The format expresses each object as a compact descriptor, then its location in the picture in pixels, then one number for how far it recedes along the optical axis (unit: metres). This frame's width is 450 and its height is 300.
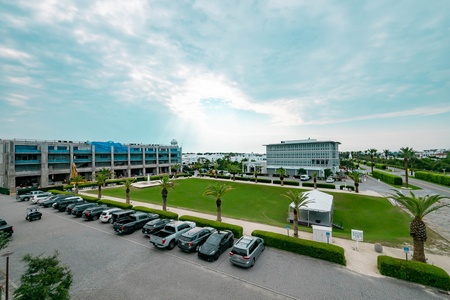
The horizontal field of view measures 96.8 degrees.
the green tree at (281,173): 52.78
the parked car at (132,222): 20.36
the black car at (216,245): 15.31
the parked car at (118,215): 23.84
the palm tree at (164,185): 28.97
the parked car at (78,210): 26.38
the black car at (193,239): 16.62
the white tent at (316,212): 26.07
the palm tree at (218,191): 24.77
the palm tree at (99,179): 36.39
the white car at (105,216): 24.17
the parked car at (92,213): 24.91
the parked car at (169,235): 17.14
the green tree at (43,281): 8.05
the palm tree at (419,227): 14.90
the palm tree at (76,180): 41.79
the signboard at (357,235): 17.83
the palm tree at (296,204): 20.51
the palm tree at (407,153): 51.94
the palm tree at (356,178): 42.53
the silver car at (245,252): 14.17
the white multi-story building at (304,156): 71.55
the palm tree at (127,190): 32.66
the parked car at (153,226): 19.92
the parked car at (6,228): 19.38
